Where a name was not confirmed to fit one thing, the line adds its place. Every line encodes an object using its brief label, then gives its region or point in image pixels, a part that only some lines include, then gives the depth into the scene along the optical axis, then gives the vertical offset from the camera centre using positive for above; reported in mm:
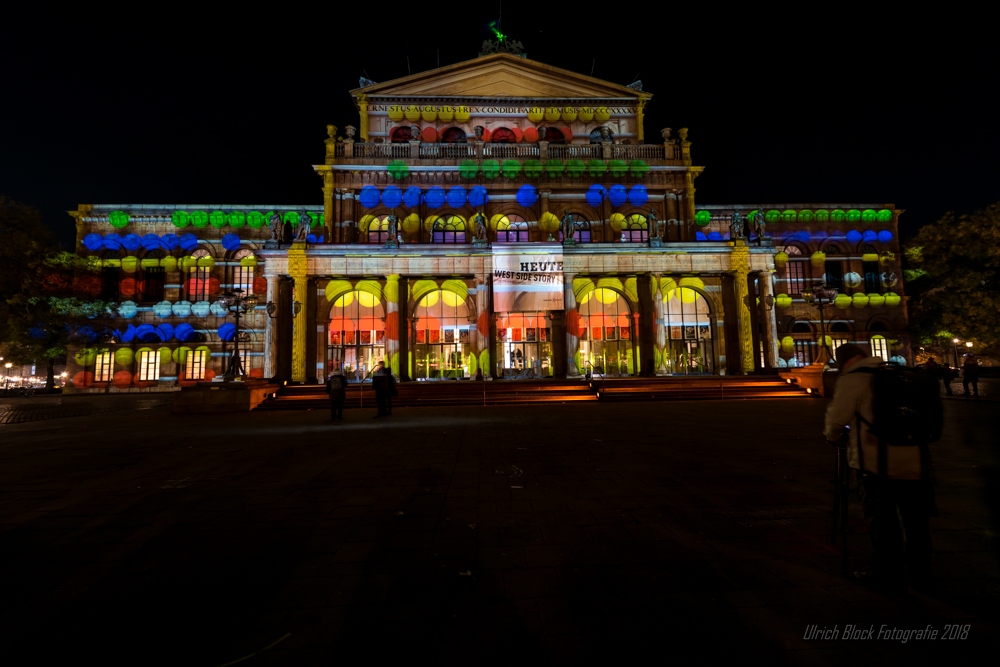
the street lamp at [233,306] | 17188 +2440
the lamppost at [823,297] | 18781 +2368
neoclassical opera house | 23500 +5839
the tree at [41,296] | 30047 +5072
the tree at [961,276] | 27641 +4843
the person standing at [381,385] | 14203 -704
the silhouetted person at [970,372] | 17719 -906
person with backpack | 3084 -807
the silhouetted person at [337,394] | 13164 -889
